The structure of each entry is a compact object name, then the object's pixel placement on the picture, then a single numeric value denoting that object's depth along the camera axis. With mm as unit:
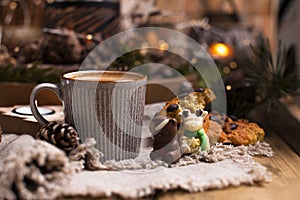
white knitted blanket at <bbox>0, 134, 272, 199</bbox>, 490
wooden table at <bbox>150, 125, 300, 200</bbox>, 520
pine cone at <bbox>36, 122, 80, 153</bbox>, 574
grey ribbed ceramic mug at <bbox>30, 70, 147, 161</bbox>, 568
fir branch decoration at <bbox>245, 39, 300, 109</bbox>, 814
